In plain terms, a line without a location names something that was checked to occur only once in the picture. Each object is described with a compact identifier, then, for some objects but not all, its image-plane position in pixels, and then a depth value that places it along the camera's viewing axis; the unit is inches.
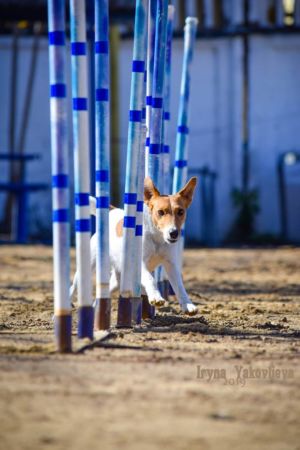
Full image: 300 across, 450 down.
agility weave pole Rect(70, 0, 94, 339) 456.1
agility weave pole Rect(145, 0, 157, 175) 604.1
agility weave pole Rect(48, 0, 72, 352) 441.1
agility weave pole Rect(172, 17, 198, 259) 705.6
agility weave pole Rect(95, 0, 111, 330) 502.9
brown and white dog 570.6
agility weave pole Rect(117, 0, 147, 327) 533.6
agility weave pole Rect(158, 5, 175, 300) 655.8
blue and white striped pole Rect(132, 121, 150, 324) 549.0
